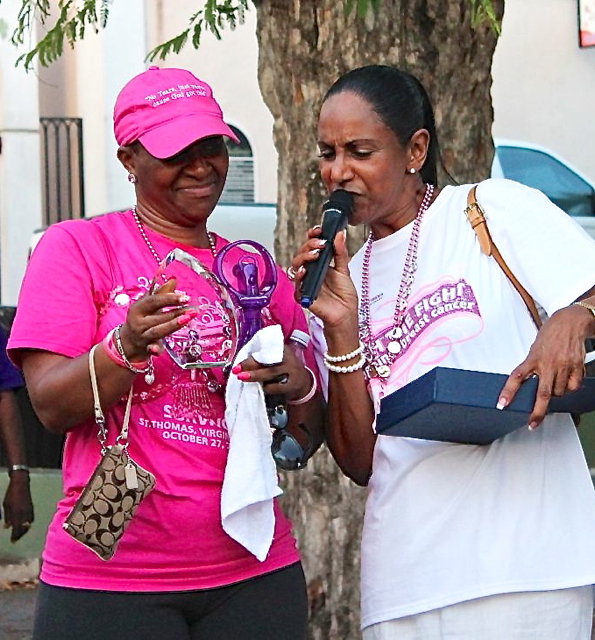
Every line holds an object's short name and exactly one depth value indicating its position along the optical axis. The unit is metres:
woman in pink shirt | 5.25
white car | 19.96
